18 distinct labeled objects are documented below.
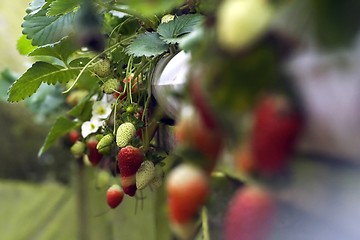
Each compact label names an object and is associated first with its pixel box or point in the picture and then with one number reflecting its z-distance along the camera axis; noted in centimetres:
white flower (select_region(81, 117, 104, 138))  129
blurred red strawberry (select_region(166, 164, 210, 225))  67
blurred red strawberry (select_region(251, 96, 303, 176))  59
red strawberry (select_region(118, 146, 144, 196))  114
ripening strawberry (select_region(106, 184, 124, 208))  122
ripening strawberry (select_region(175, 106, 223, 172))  66
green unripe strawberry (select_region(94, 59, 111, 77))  121
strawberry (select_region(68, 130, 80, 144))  149
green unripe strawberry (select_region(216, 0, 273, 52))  58
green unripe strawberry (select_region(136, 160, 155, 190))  115
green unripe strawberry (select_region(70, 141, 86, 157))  136
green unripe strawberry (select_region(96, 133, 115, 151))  120
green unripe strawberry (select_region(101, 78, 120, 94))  120
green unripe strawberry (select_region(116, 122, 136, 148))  115
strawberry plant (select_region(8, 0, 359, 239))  59
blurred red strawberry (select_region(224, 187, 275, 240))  64
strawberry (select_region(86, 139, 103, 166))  133
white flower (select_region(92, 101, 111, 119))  127
